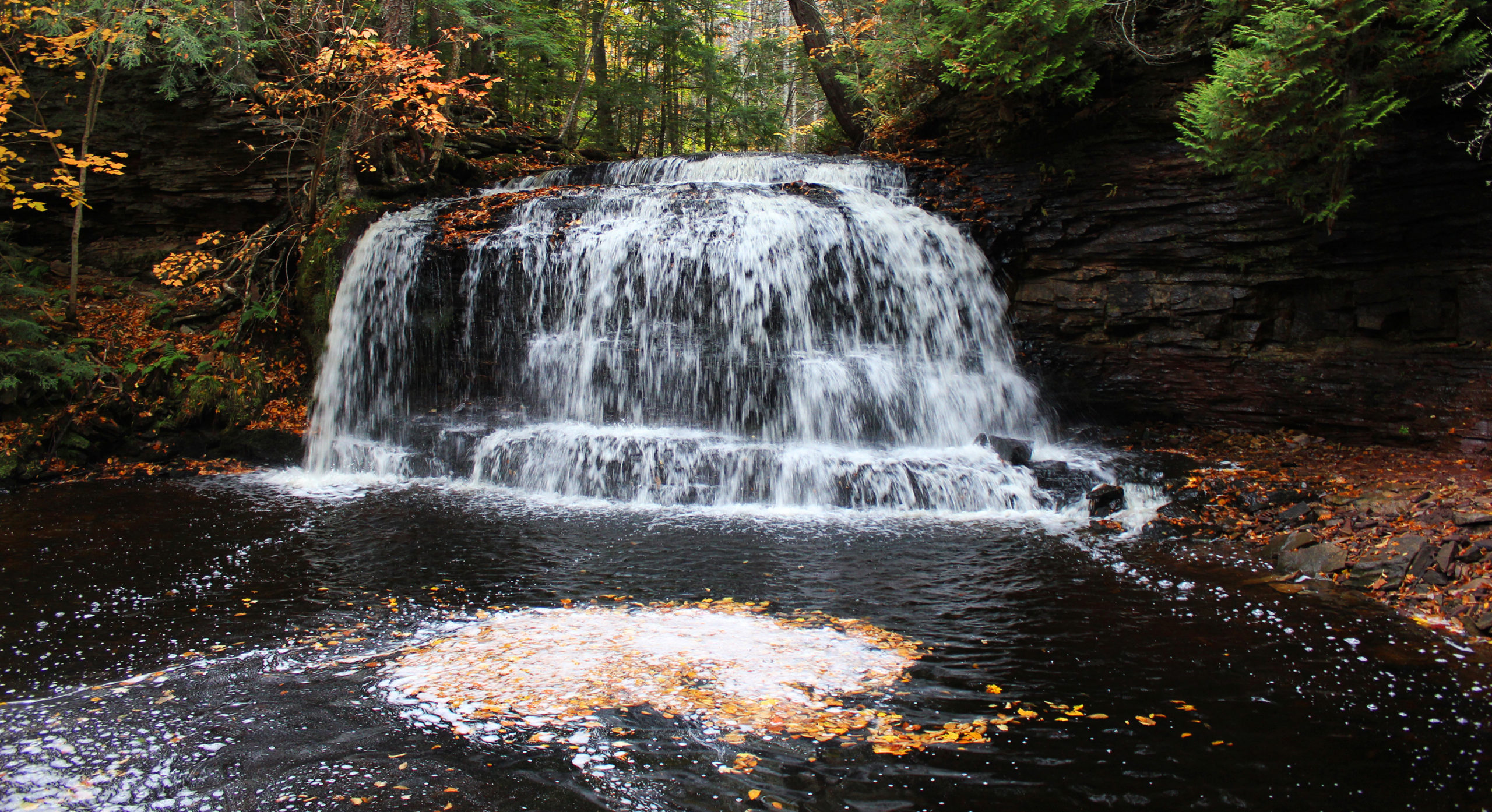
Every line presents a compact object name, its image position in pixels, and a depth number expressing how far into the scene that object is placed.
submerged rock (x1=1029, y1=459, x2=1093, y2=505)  7.07
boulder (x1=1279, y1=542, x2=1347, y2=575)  5.26
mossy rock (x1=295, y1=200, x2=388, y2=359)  9.96
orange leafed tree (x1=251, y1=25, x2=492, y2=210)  9.45
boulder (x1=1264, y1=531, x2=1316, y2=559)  5.57
